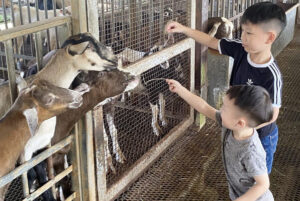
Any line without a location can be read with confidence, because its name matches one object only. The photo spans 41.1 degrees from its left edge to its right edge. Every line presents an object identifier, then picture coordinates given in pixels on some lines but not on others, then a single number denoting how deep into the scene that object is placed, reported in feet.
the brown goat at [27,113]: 7.63
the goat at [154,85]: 12.73
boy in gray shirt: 6.81
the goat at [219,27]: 15.64
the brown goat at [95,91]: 9.46
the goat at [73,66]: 8.46
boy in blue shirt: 8.37
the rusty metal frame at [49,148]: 7.68
